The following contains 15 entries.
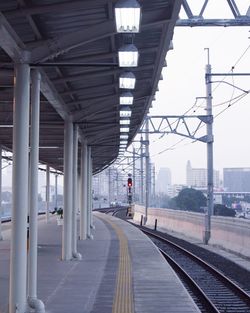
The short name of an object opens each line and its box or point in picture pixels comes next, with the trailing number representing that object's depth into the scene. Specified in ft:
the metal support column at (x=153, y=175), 278.15
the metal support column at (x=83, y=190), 79.92
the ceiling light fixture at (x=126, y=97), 46.52
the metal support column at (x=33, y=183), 33.76
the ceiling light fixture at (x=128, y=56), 29.55
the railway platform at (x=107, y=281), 34.91
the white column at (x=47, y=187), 137.49
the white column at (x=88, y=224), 90.33
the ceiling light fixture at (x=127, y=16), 24.17
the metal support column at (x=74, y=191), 59.82
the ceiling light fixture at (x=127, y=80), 37.01
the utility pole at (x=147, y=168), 163.84
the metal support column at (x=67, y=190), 55.52
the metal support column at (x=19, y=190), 30.66
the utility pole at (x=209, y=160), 93.50
